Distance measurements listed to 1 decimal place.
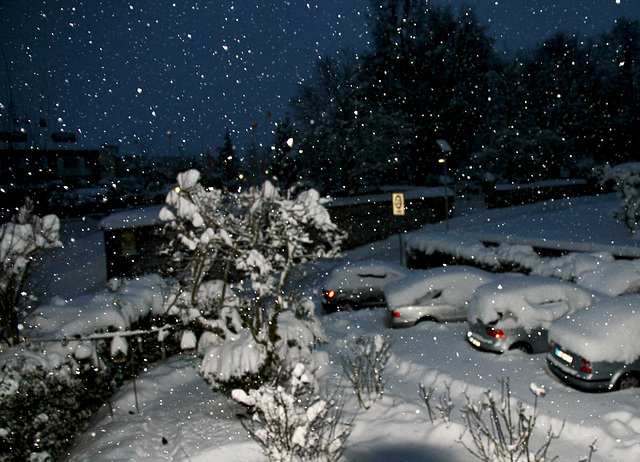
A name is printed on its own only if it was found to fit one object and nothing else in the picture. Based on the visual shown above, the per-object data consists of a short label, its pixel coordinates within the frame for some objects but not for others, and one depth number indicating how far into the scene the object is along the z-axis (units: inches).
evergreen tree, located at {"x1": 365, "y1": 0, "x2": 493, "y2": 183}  1301.7
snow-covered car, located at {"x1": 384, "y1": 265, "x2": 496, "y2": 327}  431.2
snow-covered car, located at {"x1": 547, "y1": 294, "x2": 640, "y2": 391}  259.1
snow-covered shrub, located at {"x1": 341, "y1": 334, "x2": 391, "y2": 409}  265.3
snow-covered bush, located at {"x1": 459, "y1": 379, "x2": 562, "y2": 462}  167.5
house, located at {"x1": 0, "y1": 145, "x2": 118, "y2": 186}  1835.6
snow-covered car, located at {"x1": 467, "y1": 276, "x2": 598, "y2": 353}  335.6
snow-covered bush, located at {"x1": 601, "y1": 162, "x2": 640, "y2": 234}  637.9
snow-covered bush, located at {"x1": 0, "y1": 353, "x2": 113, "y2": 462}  211.5
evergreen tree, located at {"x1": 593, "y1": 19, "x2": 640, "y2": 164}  1421.0
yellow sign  704.4
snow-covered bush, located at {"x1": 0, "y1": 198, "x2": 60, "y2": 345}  257.3
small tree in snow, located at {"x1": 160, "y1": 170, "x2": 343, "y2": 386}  247.6
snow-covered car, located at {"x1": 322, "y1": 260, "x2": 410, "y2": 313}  531.5
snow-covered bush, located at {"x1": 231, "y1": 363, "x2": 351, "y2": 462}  175.2
